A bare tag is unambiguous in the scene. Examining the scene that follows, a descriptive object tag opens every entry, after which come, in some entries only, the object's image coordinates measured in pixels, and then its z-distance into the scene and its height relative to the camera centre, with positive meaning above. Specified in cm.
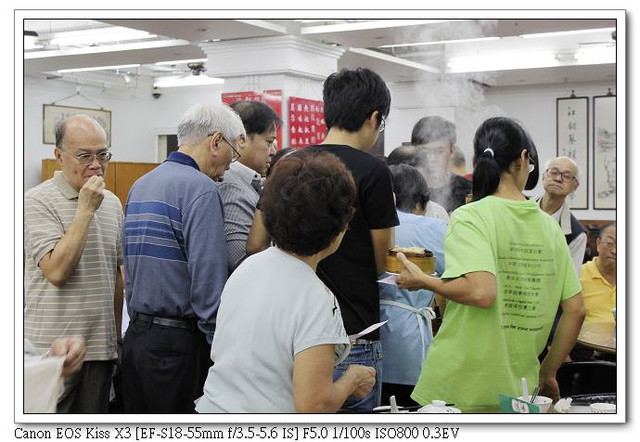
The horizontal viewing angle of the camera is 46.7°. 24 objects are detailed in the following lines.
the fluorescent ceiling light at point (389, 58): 778 +171
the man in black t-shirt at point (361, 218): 196 -1
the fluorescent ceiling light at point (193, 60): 883 +186
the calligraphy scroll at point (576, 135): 938 +101
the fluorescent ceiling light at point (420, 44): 699 +170
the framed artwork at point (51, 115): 1068 +144
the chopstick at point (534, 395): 200 -49
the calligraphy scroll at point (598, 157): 863 +71
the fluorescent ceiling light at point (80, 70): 974 +195
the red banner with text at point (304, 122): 680 +86
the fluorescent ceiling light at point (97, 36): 807 +199
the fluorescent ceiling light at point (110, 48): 802 +188
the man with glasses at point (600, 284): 342 -33
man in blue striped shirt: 203 -19
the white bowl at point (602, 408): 203 -53
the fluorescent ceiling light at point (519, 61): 827 +178
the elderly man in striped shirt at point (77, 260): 212 -14
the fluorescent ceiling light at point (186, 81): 1061 +193
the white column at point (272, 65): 662 +137
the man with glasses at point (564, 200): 350 +7
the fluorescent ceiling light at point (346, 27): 631 +165
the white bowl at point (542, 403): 199 -51
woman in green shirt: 197 -19
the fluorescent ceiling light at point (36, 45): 850 +198
